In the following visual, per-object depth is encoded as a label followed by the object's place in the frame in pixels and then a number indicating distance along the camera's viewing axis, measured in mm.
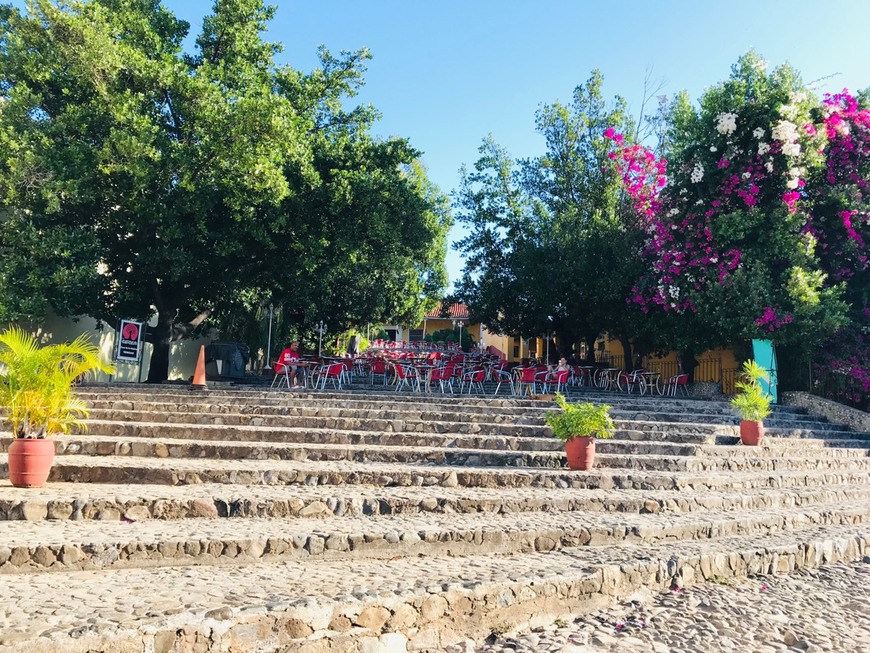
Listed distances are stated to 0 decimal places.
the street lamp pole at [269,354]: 17973
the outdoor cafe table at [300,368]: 12290
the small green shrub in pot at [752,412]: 8664
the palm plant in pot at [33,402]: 4914
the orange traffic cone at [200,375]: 11266
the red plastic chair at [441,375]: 12812
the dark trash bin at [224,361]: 16641
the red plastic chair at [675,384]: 15461
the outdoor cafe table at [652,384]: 16323
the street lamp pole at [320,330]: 20594
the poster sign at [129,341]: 12914
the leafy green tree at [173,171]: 11094
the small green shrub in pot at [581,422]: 6625
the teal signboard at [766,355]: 12789
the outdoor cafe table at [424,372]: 12730
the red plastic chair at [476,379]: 15941
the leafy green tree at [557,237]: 16438
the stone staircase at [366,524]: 3045
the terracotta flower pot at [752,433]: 8734
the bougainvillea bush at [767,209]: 11930
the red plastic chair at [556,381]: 12750
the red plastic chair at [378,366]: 14882
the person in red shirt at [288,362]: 12180
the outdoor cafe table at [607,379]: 17953
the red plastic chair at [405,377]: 12970
